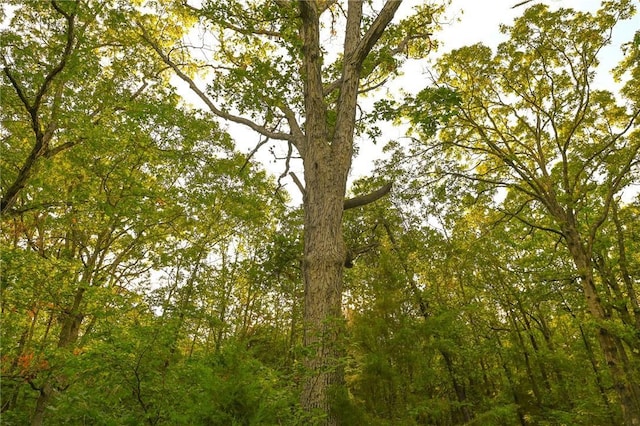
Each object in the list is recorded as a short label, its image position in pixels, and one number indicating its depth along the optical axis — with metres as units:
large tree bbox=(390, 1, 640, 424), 9.12
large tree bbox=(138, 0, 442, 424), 4.66
